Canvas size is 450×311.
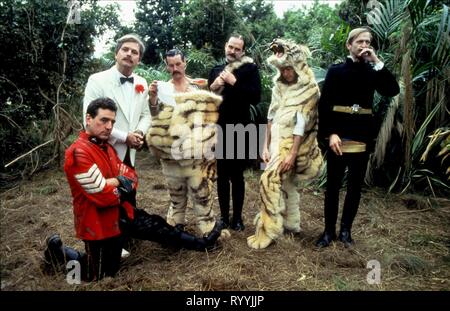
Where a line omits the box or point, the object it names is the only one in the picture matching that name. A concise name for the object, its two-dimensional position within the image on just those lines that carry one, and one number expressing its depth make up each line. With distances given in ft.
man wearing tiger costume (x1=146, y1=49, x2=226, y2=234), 9.89
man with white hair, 10.43
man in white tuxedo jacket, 9.78
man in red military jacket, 8.18
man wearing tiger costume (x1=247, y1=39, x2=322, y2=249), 10.37
